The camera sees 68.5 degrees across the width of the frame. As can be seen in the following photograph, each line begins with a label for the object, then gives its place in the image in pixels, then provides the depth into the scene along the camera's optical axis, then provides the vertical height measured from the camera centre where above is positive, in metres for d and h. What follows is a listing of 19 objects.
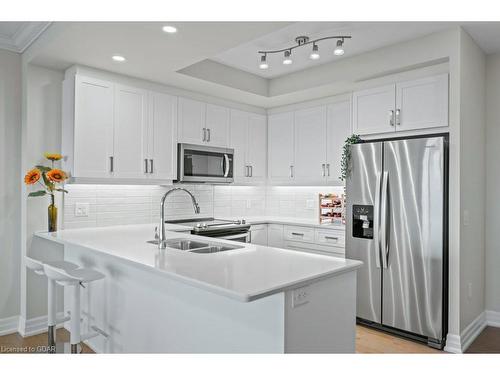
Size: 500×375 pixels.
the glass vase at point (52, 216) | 3.22 -0.28
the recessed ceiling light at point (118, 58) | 3.07 +1.08
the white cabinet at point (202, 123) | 4.07 +0.73
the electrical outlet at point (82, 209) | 3.52 -0.23
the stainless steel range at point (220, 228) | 3.79 -0.45
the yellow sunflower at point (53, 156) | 3.19 +0.25
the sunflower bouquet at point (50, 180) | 2.99 +0.04
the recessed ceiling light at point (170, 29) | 2.48 +1.07
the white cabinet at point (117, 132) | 3.28 +0.51
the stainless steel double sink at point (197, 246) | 2.55 -0.43
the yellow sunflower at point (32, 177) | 2.97 +0.06
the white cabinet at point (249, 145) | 4.64 +0.54
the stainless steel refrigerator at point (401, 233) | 2.96 -0.39
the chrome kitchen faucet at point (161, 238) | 2.35 -0.33
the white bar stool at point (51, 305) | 2.45 -0.80
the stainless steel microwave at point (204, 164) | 4.02 +0.26
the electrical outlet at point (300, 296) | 1.70 -0.51
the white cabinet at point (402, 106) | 3.11 +0.75
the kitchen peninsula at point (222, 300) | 1.69 -0.63
